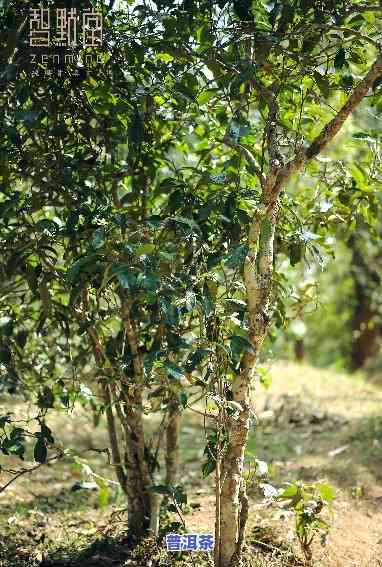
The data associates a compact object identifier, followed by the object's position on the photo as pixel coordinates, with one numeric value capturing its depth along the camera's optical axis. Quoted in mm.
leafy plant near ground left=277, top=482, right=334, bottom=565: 3010
